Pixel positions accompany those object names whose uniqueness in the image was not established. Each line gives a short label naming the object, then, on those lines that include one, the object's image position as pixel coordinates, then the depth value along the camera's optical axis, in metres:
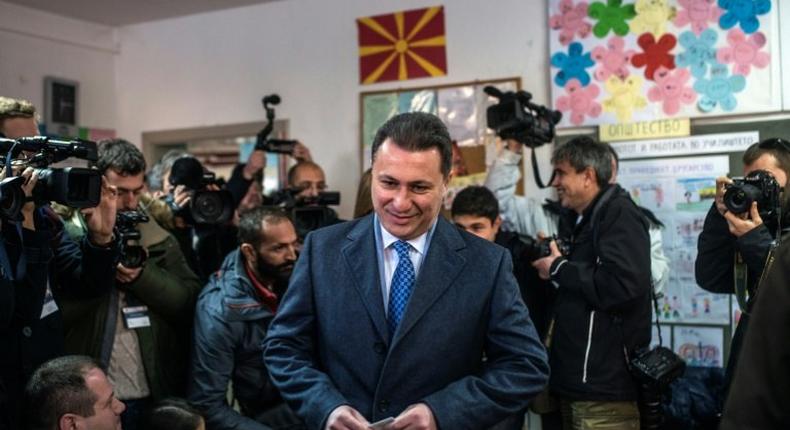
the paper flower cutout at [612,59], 3.66
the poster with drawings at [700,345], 3.50
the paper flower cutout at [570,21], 3.74
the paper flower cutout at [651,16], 3.57
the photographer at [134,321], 2.54
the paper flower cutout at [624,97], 3.62
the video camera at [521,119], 3.21
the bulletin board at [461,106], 4.02
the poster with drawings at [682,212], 3.51
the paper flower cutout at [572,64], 3.74
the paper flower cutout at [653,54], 3.56
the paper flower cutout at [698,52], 3.48
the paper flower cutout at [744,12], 3.39
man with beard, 2.49
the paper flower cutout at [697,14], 3.47
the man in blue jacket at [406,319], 1.63
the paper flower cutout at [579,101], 3.71
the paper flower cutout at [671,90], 3.54
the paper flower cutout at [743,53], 3.39
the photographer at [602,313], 2.68
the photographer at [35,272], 2.02
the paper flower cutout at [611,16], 3.65
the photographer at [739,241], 2.49
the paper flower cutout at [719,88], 3.44
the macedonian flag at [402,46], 4.12
